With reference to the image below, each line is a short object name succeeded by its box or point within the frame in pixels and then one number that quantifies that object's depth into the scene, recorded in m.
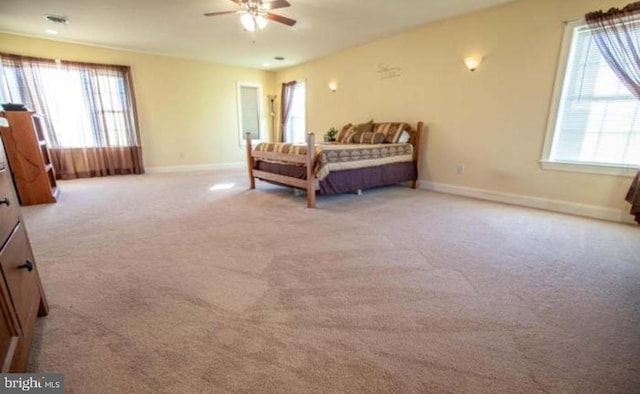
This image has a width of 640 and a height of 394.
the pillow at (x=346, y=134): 5.07
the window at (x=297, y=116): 6.73
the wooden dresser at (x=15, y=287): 0.97
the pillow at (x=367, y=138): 4.54
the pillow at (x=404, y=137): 4.50
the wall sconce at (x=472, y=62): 3.72
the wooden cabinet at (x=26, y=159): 3.47
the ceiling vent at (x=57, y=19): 3.80
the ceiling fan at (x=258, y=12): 3.09
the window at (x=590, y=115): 2.86
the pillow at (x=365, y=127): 4.89
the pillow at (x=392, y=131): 4.48
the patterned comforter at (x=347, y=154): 3.56
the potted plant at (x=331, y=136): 5.39
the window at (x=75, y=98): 4.61
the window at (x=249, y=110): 7.03
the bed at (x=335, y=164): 3.55
